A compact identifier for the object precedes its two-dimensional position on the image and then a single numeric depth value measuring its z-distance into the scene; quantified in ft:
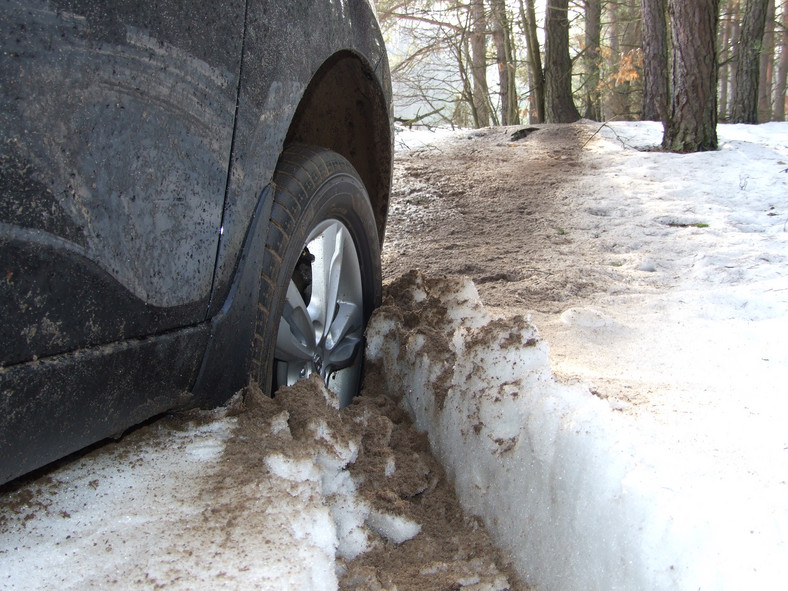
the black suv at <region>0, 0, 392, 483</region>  3.48
